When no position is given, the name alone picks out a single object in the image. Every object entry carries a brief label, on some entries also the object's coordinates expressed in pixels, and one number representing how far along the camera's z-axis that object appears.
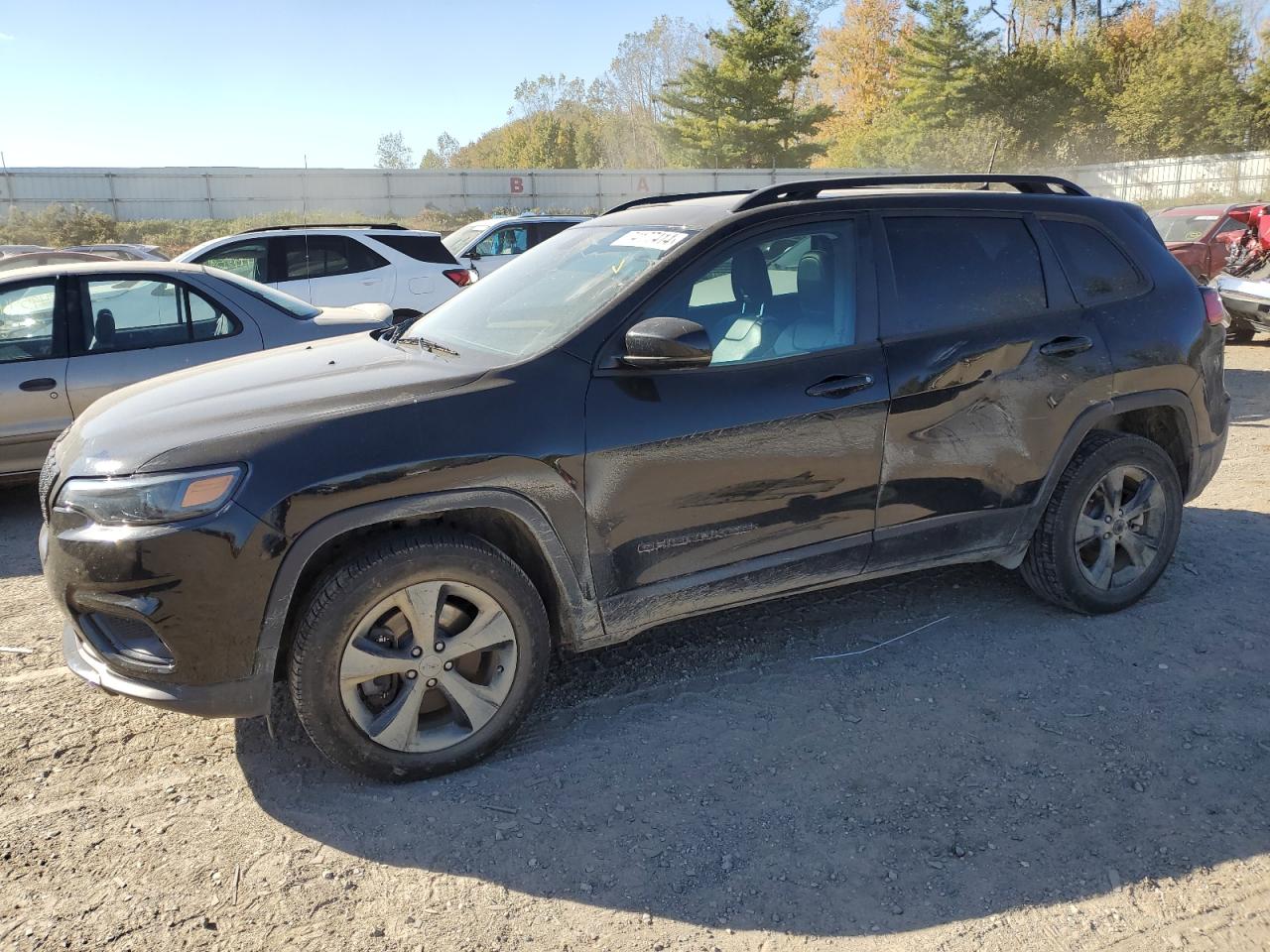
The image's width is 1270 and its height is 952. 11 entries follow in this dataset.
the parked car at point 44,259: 13.41
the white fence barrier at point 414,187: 40.38
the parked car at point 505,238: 14.98
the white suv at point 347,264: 10.41
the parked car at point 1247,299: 11.05
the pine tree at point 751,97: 49.72
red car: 13.19
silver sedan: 5.98
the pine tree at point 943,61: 51.53
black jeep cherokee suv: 2.87
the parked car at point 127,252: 15.23
